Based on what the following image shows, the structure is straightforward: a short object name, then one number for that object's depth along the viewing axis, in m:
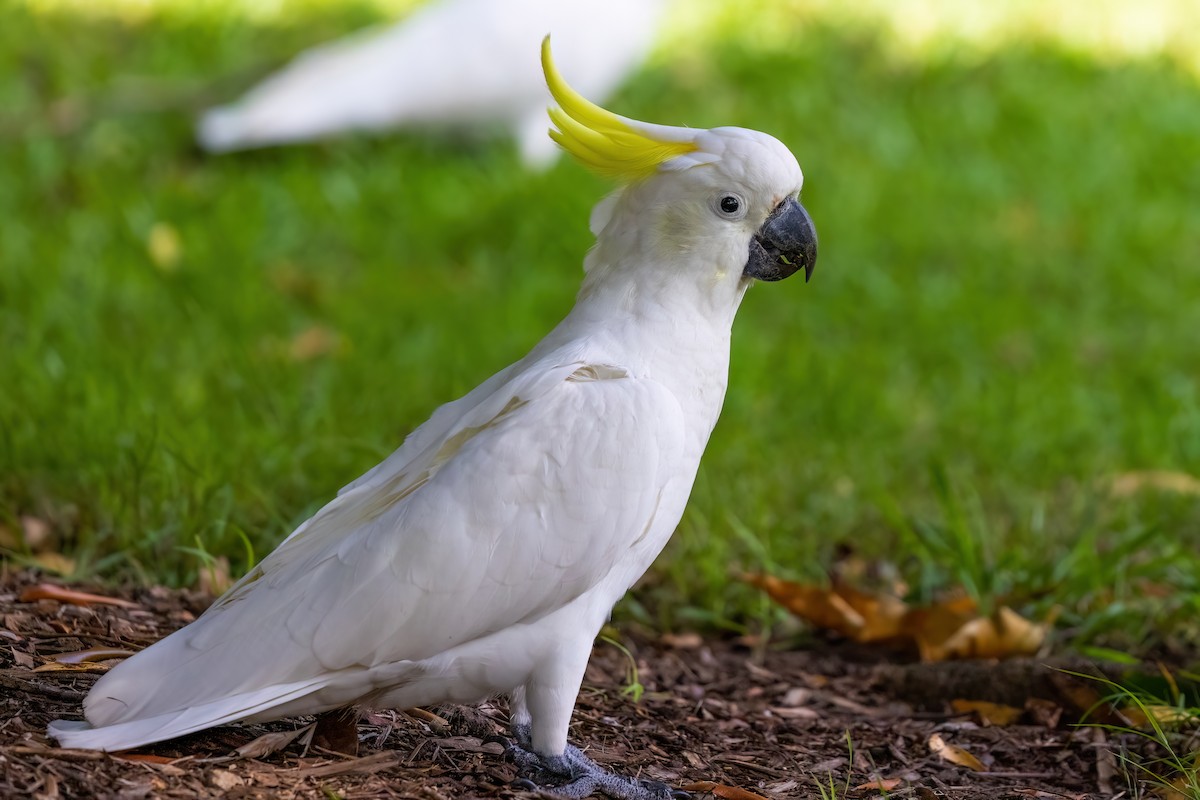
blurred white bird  12.14
